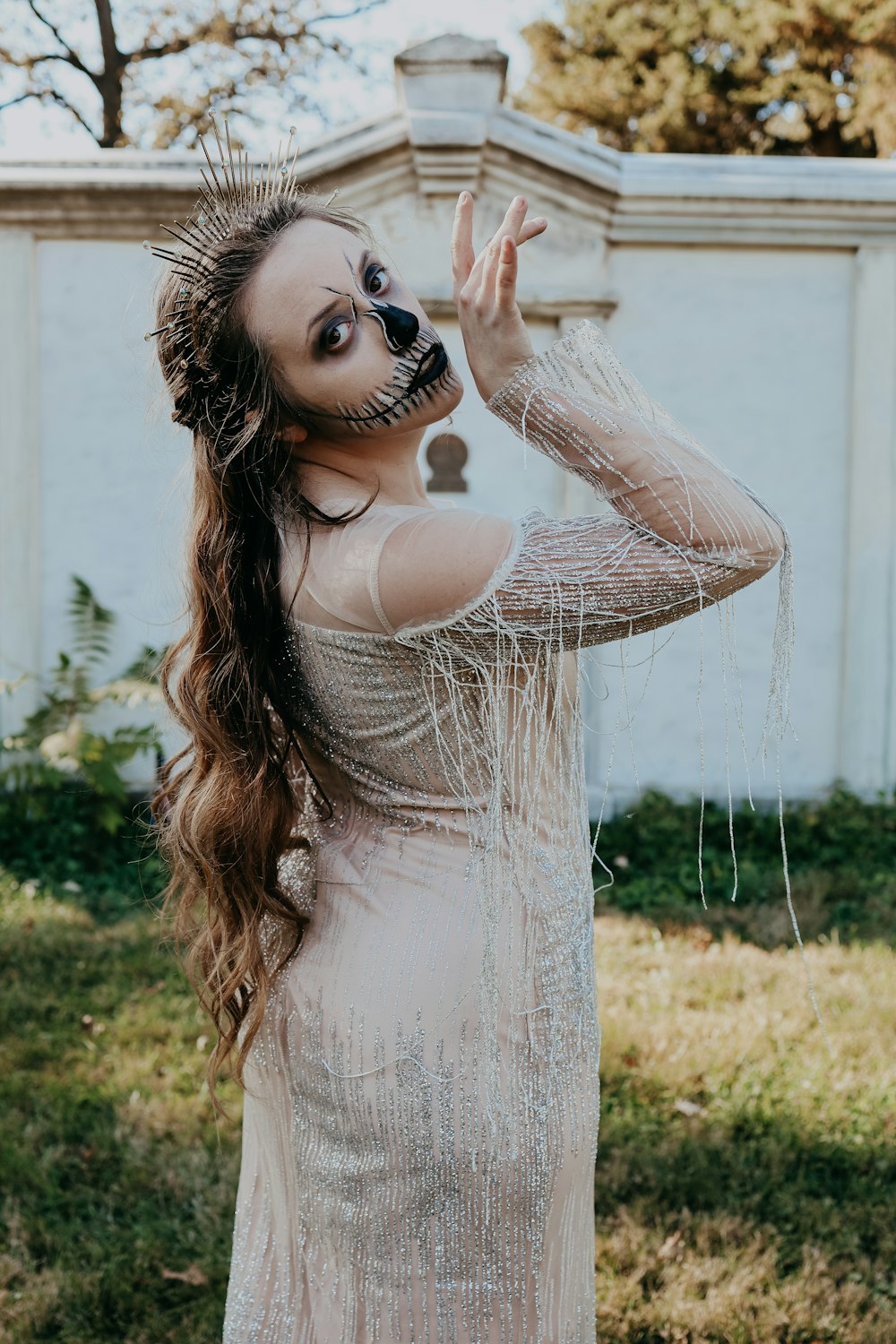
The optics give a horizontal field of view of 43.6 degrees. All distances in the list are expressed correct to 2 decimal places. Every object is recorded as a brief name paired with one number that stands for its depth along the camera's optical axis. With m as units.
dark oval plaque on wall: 6.03
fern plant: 5.56
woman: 1.33
